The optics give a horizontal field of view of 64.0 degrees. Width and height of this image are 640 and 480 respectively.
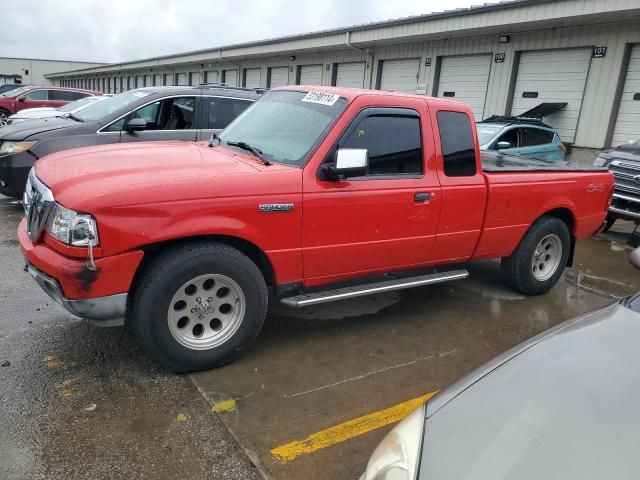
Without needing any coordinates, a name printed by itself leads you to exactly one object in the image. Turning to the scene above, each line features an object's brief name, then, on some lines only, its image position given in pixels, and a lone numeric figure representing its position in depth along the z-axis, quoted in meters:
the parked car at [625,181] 7.75
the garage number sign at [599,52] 12.05
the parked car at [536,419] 1.49
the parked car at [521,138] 9.59
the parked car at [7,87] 27.58
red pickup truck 3.03
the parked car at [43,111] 10.46
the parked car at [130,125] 6.66
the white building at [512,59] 11.84
